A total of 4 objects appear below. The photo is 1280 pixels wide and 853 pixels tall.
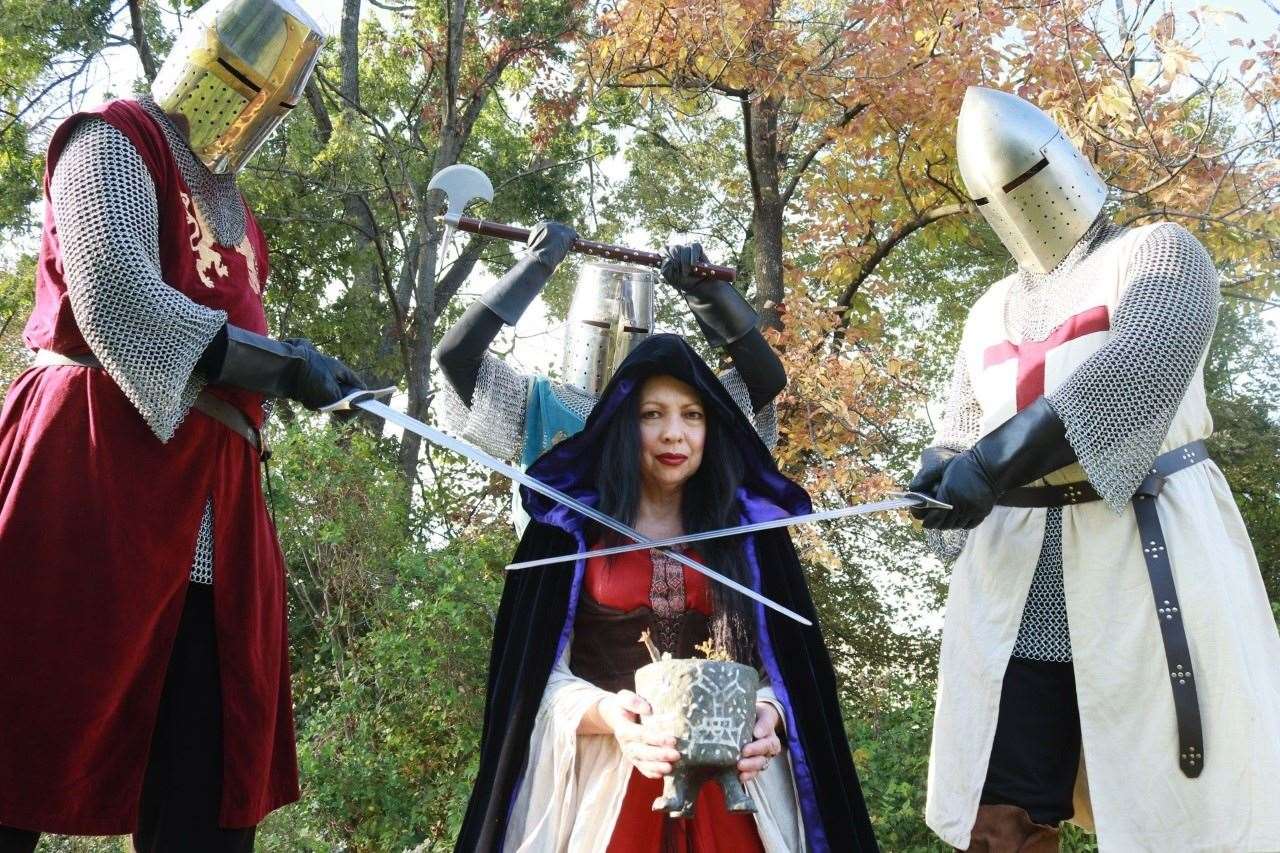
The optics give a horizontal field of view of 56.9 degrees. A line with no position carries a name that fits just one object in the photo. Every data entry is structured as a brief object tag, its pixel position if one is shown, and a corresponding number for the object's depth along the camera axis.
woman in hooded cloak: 2.32
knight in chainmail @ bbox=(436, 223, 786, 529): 3.06
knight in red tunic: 2.13
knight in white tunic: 2.42
